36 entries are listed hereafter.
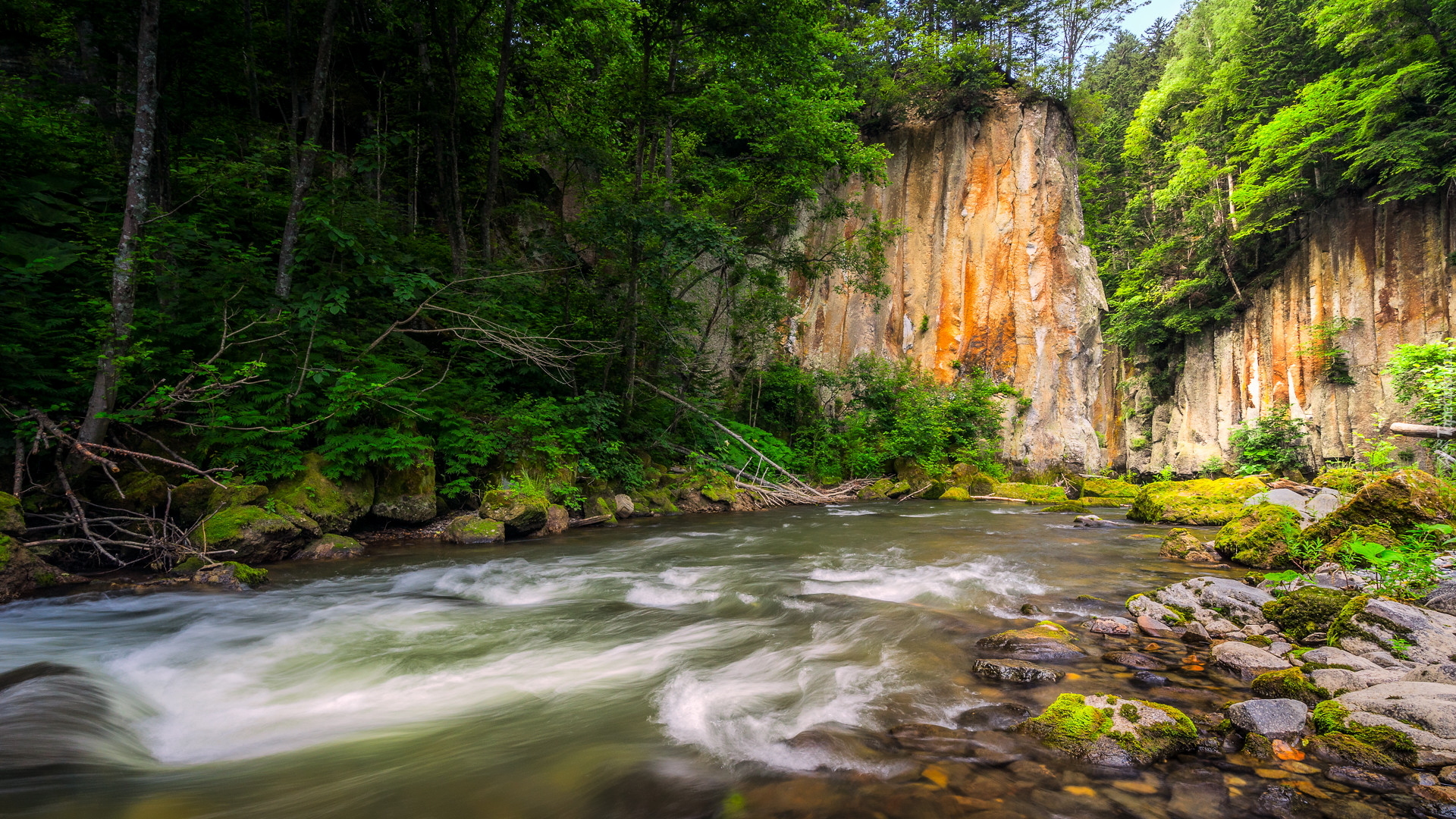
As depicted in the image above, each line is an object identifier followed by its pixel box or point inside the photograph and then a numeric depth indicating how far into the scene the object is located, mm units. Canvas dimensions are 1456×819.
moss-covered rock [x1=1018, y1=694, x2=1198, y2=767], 2660
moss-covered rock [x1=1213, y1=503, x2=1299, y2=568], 6438
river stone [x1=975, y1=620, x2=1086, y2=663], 3945
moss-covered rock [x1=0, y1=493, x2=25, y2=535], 4984
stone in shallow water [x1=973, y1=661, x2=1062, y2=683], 3570
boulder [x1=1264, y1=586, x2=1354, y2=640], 4012
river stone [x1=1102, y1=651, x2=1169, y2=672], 3717
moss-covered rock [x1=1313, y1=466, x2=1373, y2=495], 7832
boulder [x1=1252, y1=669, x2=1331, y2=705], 3002
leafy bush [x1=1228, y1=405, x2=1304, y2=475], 20484
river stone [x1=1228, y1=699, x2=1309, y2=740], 2713
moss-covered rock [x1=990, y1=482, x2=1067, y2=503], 16625
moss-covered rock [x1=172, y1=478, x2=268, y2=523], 6195
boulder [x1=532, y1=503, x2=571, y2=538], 9453
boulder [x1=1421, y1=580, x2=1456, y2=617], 4000
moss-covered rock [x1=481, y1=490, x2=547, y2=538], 8914
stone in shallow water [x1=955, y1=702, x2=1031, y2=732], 3033
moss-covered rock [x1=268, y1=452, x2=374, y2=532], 7047
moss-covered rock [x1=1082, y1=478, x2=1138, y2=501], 16875
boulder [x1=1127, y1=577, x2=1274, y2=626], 4391
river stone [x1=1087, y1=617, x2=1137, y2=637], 4402
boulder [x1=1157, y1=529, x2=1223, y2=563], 7168
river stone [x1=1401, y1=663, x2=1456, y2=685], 2947
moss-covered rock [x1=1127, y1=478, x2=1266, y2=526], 10242
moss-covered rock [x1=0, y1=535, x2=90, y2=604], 4688
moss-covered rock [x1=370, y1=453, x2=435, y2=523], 8281
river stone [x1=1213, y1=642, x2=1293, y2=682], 3496
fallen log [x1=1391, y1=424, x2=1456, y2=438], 5926
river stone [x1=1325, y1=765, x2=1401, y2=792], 2303
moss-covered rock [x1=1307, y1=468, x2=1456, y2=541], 5668
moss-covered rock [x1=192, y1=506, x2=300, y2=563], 6012
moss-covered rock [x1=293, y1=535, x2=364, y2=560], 6953
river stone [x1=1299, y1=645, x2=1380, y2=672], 3186
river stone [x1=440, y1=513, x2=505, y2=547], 8406
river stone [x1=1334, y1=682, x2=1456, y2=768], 2396
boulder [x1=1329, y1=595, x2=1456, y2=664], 3311
